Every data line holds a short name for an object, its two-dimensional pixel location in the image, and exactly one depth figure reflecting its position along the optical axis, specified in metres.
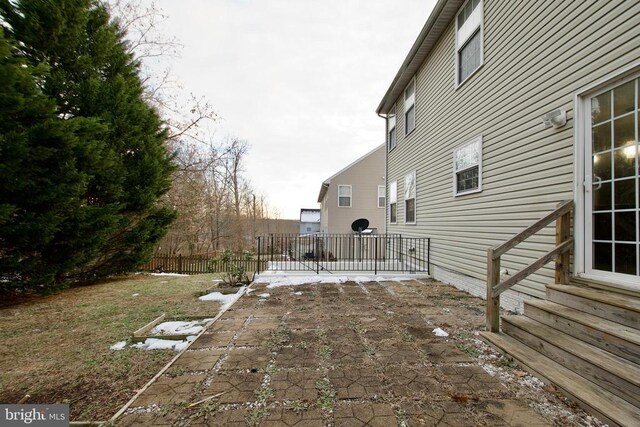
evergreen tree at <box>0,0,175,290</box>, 4.86
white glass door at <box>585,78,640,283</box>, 2.58
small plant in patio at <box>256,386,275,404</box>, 2.05
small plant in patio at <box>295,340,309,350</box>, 2.97
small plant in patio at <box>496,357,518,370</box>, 2.52
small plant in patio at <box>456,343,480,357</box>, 2.78
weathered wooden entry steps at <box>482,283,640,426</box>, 1.85
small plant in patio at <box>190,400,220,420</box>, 1.87
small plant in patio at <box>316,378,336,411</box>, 1.99
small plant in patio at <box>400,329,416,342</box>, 3.18
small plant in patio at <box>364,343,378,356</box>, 2.83
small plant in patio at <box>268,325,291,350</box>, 3.04
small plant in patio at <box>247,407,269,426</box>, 1.81
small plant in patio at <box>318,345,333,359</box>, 2.77
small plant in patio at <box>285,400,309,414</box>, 1.94
